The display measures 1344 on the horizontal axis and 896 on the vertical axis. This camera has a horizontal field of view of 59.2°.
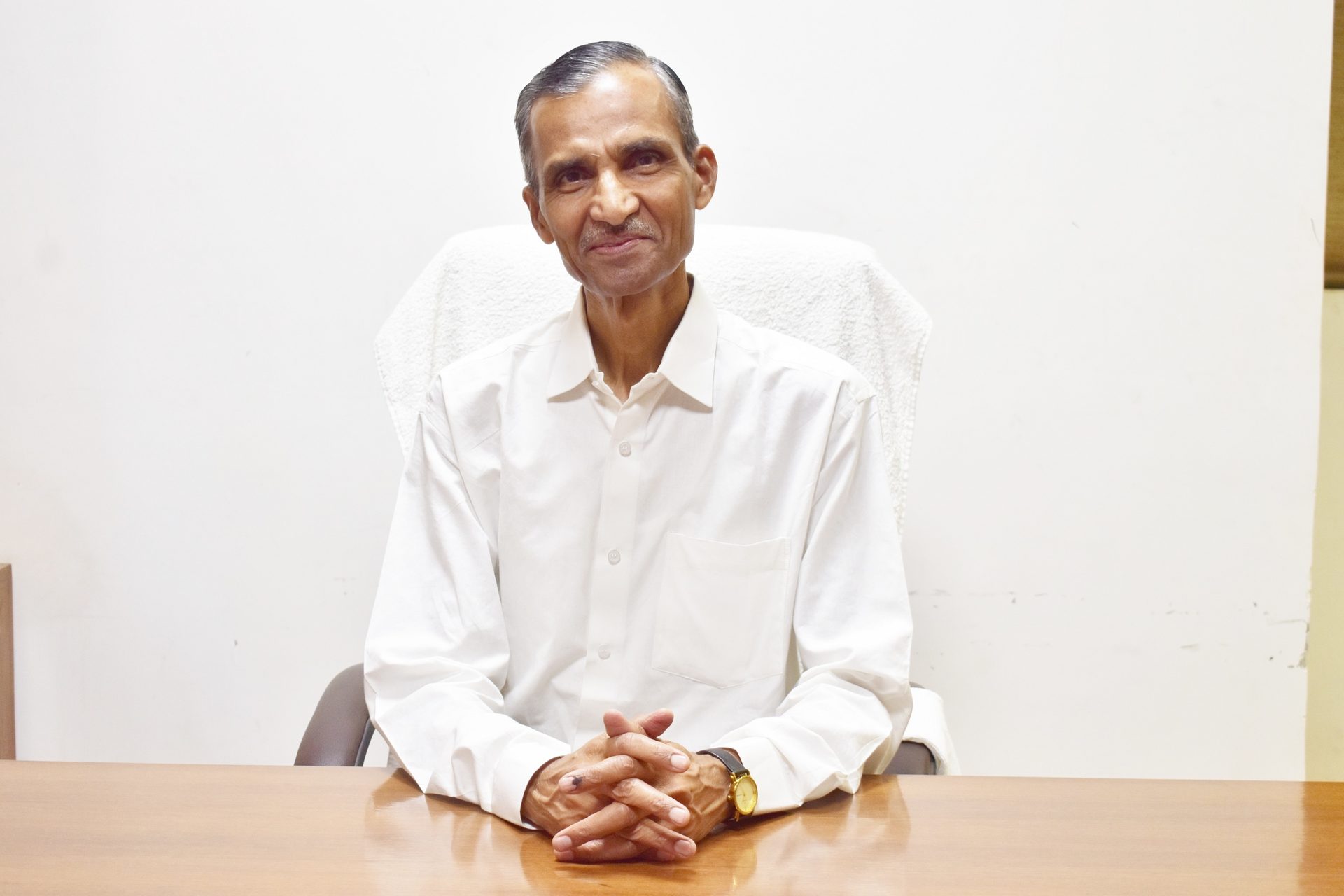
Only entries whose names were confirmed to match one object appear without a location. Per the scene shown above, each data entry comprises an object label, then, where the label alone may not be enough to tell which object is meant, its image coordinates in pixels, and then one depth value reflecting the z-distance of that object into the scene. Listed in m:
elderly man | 1.22
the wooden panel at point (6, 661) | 2.05
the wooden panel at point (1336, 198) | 2.11
